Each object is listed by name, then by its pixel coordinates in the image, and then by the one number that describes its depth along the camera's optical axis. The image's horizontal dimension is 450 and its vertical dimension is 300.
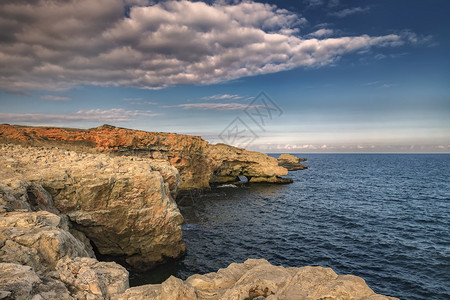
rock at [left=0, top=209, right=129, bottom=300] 4.92
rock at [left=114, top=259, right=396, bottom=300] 6.35
